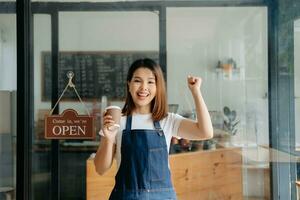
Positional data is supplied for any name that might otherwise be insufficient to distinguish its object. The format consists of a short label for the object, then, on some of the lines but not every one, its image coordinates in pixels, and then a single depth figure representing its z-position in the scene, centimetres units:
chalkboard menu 323
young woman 160
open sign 263
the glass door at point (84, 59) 319
